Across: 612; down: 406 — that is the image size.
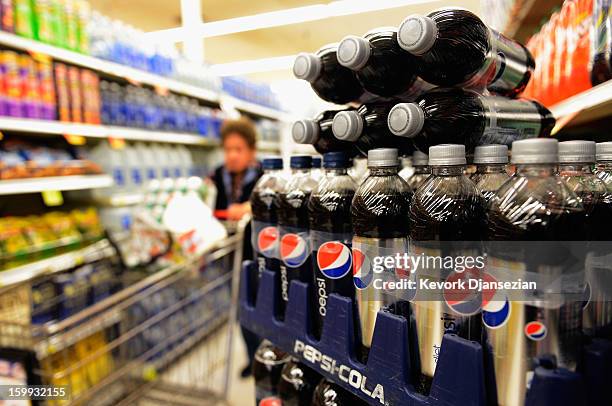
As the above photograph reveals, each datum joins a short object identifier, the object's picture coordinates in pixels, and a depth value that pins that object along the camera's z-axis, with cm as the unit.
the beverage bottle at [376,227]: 76
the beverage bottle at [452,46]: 68
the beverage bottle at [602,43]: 90
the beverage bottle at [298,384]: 100
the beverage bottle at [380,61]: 76
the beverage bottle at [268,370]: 109
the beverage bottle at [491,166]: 74
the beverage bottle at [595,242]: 63
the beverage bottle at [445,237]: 67
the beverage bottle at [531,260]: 57
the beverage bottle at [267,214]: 103
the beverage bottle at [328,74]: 88
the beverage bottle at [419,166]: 91
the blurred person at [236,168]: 313
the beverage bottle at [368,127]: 82
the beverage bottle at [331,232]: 86
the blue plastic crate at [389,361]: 56
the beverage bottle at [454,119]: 72
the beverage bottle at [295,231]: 94
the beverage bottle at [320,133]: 95
